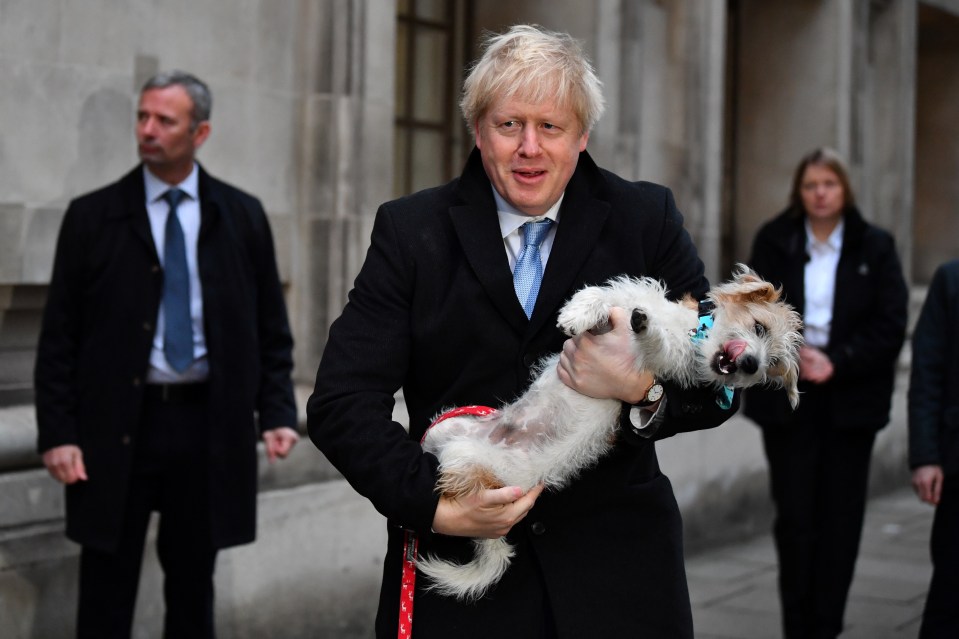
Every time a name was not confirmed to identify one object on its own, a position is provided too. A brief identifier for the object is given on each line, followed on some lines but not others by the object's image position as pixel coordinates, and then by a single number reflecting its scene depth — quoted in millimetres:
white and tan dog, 2574
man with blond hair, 2670
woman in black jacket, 6059
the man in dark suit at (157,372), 4648
